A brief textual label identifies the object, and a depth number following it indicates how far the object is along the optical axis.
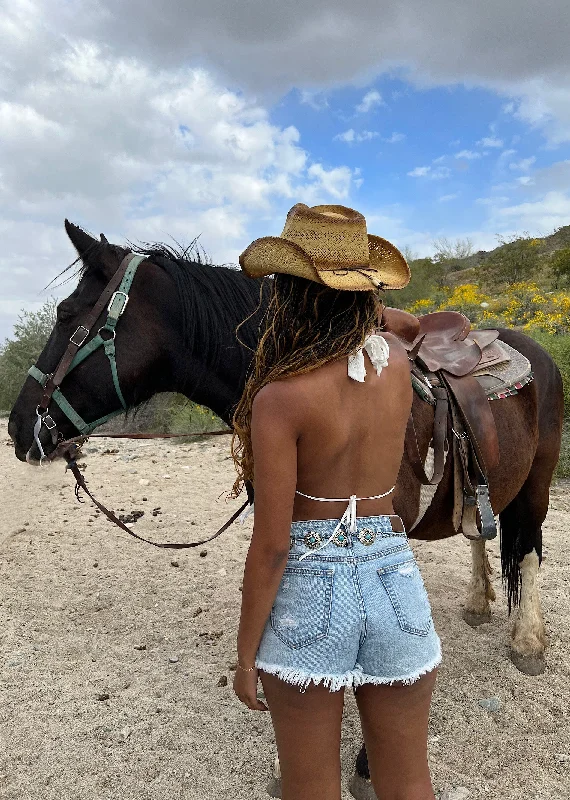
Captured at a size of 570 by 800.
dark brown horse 2.67
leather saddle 2.65
